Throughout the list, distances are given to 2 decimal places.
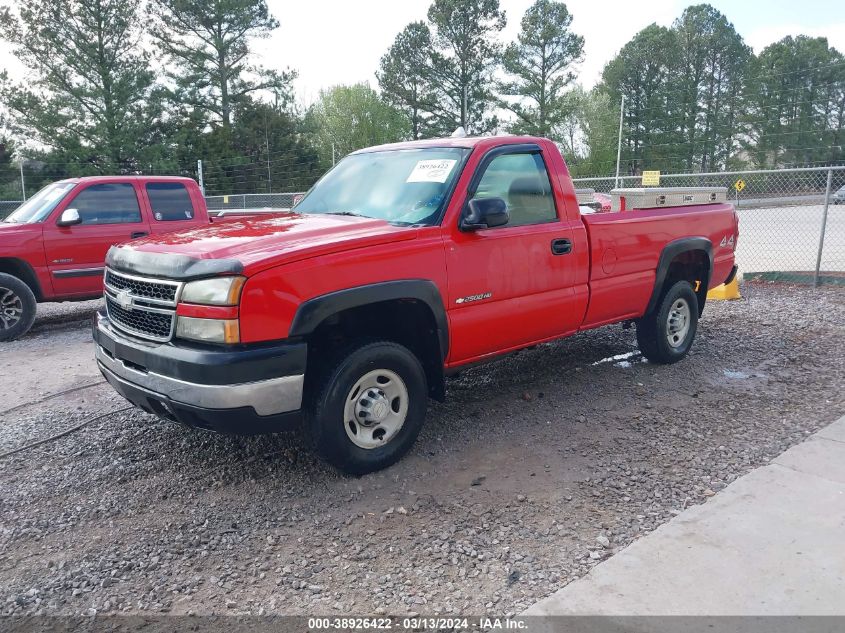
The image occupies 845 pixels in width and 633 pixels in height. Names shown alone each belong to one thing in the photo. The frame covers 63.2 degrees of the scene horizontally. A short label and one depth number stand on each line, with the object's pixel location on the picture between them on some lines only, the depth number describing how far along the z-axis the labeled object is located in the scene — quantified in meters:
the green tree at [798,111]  38.91
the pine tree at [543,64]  43.22
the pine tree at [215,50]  34.41
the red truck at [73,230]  7.95
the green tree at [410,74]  42.50
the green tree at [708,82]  41.62
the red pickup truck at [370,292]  3.51
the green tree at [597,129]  47.12
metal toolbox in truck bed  5.68
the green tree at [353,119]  49.28
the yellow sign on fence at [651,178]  11.67
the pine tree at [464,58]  42.34
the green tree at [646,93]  43.09
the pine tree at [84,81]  30.70
